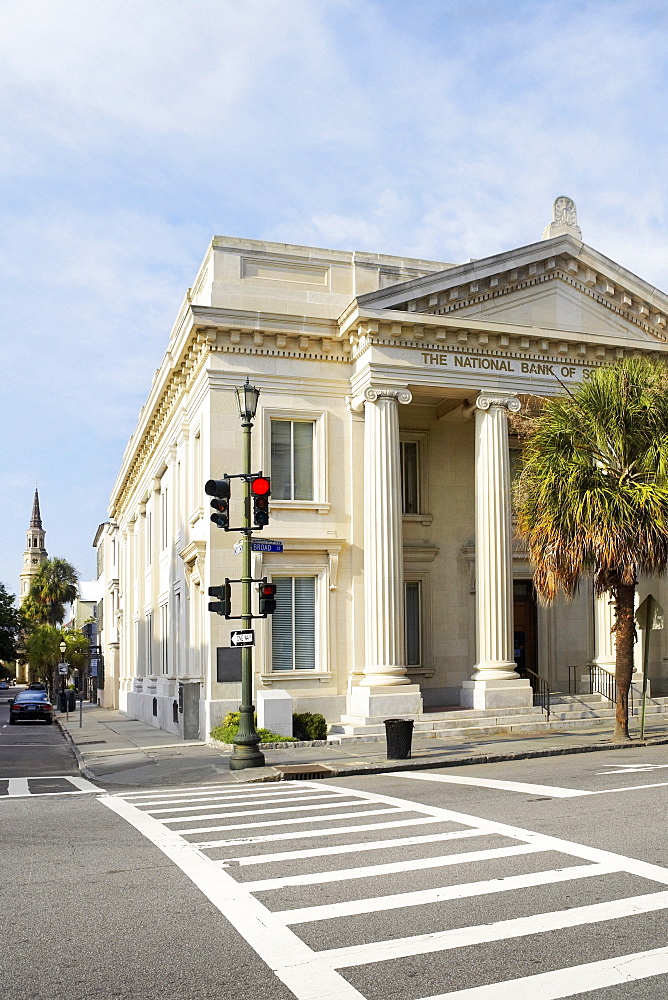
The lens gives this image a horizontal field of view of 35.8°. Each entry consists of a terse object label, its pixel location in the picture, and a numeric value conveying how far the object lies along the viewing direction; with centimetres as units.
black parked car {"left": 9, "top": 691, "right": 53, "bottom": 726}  4625
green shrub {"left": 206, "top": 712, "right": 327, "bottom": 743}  2430
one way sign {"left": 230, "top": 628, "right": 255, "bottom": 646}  1888
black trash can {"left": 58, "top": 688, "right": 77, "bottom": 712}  5128
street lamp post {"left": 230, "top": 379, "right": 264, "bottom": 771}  1861
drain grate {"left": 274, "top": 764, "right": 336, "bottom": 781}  1798
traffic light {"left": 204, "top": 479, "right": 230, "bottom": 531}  1864
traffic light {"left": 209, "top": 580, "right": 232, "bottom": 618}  1919
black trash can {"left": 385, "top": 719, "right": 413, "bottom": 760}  1947
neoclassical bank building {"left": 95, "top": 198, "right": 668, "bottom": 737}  2652
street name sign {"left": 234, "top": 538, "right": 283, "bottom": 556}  1959
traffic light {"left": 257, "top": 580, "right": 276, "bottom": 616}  1930
